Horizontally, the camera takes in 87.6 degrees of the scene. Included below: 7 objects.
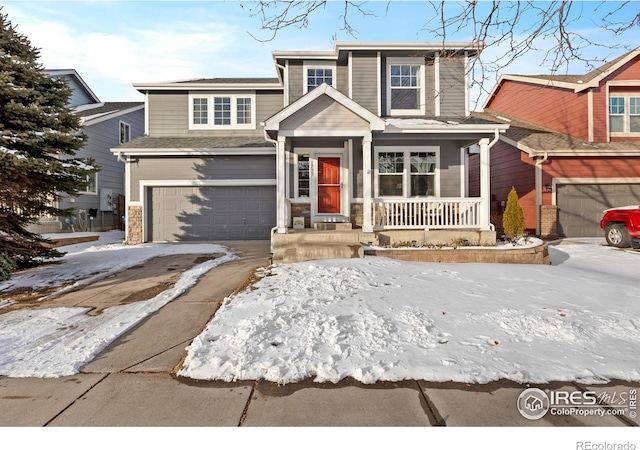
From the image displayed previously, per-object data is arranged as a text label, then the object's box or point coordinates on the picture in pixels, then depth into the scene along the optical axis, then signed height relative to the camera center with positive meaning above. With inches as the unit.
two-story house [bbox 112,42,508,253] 350.0 +91.9
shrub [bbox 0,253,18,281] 257.8 -33.7
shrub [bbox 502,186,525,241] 351.9 +1.8
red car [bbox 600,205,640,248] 394.6 -5.9
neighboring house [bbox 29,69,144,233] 592.1 +130.0
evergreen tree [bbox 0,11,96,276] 255.6 +64.4
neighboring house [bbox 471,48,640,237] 492.4 +100.6
